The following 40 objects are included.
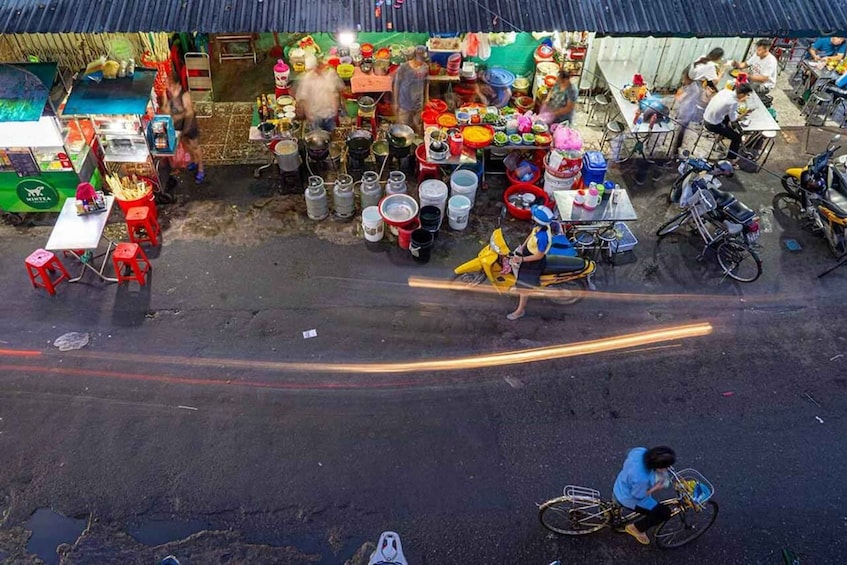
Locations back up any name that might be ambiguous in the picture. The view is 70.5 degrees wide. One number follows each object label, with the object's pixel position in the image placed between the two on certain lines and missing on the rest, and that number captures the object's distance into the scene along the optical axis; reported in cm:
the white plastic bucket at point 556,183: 1019
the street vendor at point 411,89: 1098
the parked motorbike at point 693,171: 979
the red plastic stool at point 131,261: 875
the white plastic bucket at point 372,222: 961
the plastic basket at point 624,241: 968
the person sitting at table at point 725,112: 1074
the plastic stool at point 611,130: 1180
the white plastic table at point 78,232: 861
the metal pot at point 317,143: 1080
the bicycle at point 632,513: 610
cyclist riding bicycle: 559
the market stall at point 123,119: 957
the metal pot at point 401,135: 1078
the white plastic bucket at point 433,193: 986
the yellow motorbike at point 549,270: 879
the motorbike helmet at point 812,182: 1019
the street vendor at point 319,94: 1089
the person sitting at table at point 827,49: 1322
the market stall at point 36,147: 902
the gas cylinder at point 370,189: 1007
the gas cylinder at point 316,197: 995
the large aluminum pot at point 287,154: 1030
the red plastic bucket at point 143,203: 951
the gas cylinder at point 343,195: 1003
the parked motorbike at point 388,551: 559
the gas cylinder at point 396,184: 1005
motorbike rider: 809
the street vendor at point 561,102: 1066
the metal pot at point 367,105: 1145
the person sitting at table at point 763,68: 1180
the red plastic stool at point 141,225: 930
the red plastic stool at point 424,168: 1035
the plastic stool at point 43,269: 862
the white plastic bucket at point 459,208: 987
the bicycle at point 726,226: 934
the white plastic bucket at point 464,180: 1013
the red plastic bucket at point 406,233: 958
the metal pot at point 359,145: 1097
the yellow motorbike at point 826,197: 980
